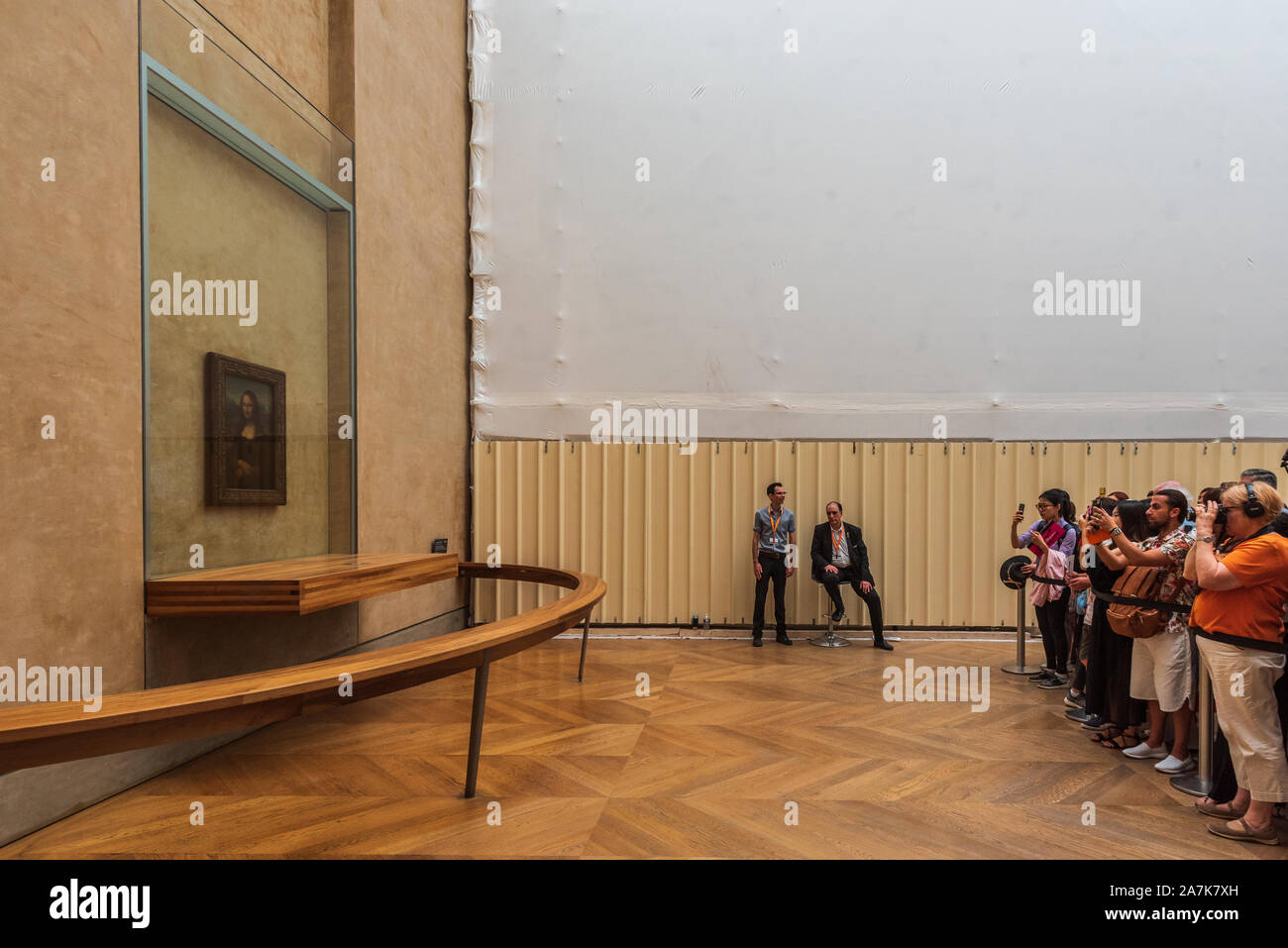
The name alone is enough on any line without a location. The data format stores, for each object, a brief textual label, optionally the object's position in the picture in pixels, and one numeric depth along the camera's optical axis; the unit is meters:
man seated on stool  7.92
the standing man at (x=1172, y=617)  4.15
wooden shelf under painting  4.07
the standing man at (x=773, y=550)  8.12
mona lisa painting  4.64
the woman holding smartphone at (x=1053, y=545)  6.27
